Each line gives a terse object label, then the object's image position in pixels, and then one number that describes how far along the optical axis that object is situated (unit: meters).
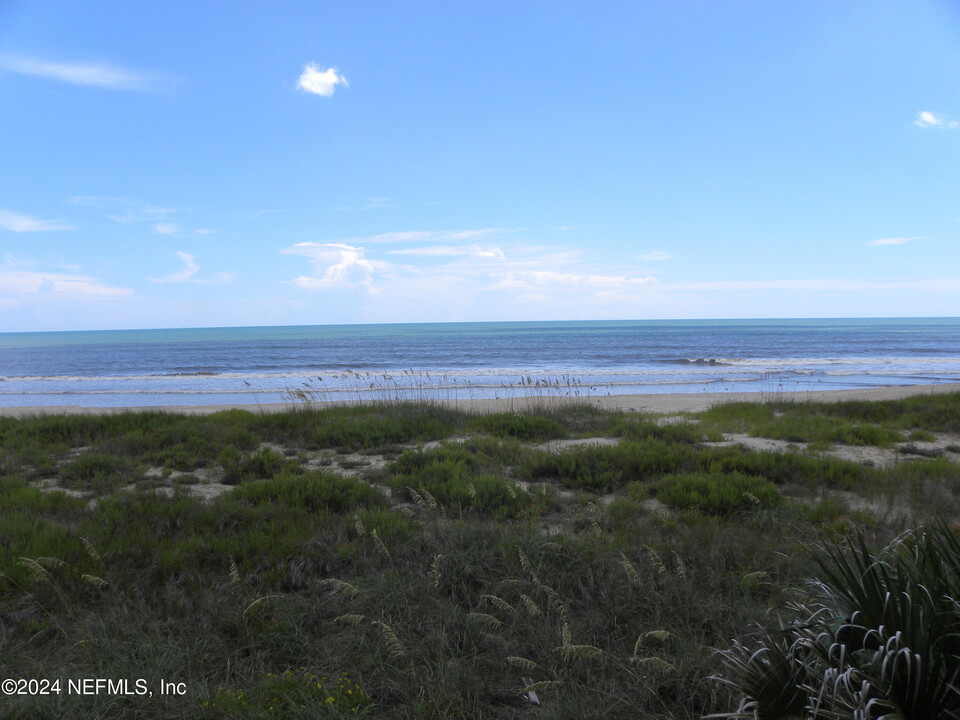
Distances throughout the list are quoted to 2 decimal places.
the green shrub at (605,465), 6.89
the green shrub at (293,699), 2.85
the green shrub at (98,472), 6.64
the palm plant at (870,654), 2.23
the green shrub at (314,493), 5.83
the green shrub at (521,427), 9.84
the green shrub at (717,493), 5.81
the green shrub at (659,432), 9.20
